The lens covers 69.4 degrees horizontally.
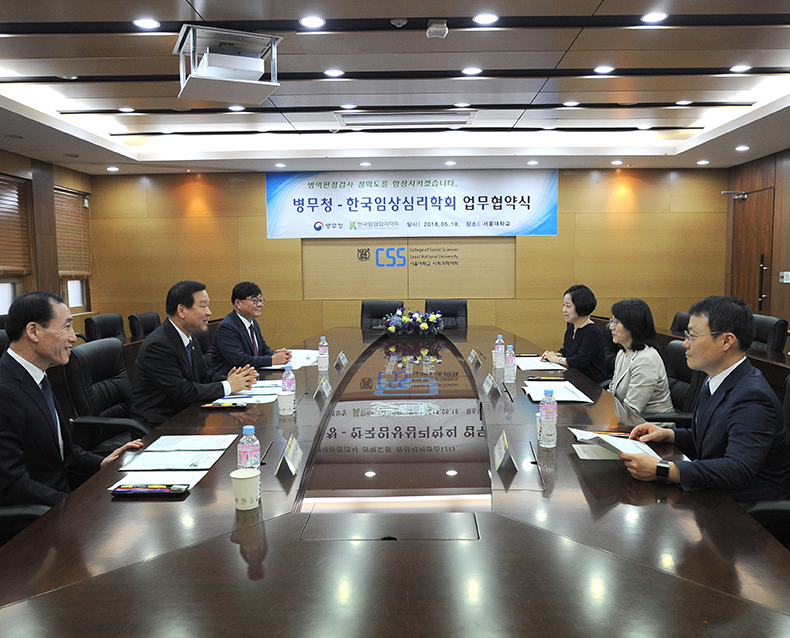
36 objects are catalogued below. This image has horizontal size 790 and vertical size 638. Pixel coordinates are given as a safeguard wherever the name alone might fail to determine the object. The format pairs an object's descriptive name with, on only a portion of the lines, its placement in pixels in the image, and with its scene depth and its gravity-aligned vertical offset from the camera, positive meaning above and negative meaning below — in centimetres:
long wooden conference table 107 -66
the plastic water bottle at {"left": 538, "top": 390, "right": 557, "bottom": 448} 201 -58
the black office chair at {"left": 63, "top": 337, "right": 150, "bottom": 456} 282 -67
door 682 +12
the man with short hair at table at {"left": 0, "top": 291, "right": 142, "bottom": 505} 186 -49
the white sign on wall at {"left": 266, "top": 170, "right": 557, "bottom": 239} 775 +82
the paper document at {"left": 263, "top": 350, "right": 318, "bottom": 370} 397 -67
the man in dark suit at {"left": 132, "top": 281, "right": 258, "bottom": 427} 293 -52
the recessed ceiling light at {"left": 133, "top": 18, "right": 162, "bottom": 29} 328 +143
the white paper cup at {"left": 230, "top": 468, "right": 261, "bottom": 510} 153 -59
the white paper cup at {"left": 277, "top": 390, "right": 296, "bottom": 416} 253 -60
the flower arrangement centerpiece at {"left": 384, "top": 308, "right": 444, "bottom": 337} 552 -57
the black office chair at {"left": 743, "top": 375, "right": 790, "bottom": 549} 173 -77
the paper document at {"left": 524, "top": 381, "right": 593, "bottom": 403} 283 -67
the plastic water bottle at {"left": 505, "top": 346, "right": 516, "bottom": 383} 331 -60
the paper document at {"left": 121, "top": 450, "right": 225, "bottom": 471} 190 -65
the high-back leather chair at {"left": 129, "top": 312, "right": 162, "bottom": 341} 603 -59
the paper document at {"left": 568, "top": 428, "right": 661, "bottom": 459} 188 -62
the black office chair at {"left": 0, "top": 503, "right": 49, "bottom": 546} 173 -74
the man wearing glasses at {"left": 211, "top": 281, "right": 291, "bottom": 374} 401 -50
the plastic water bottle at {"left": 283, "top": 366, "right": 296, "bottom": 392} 279 -56
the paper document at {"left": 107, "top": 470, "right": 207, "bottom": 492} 175 -65
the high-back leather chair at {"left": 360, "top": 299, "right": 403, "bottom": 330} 640 -51
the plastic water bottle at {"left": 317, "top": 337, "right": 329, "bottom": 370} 376 -60
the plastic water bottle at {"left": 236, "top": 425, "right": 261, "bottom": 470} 174 -56
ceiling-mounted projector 331 +122
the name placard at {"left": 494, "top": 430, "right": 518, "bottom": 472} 186 -64
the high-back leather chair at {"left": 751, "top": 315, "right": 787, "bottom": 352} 438 -60
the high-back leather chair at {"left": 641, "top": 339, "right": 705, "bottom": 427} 302 -69
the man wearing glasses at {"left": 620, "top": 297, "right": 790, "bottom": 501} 169 -54
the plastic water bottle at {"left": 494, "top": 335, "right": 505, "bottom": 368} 377 -62
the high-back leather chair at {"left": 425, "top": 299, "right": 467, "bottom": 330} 648 -52
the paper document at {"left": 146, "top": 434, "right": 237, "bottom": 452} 211 -66
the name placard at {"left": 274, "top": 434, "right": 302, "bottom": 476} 183 -63
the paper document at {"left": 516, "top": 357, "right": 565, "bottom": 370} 373 -68
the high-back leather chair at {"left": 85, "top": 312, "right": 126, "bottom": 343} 520 -54
